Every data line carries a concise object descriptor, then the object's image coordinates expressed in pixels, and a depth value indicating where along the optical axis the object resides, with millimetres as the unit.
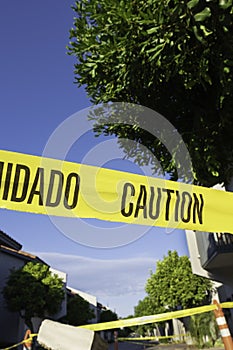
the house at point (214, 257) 11383
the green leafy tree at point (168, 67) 4105
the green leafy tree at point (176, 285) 21844
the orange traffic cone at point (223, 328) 2879
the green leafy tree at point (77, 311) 28922
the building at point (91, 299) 45831
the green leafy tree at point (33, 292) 18484
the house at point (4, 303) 20359
